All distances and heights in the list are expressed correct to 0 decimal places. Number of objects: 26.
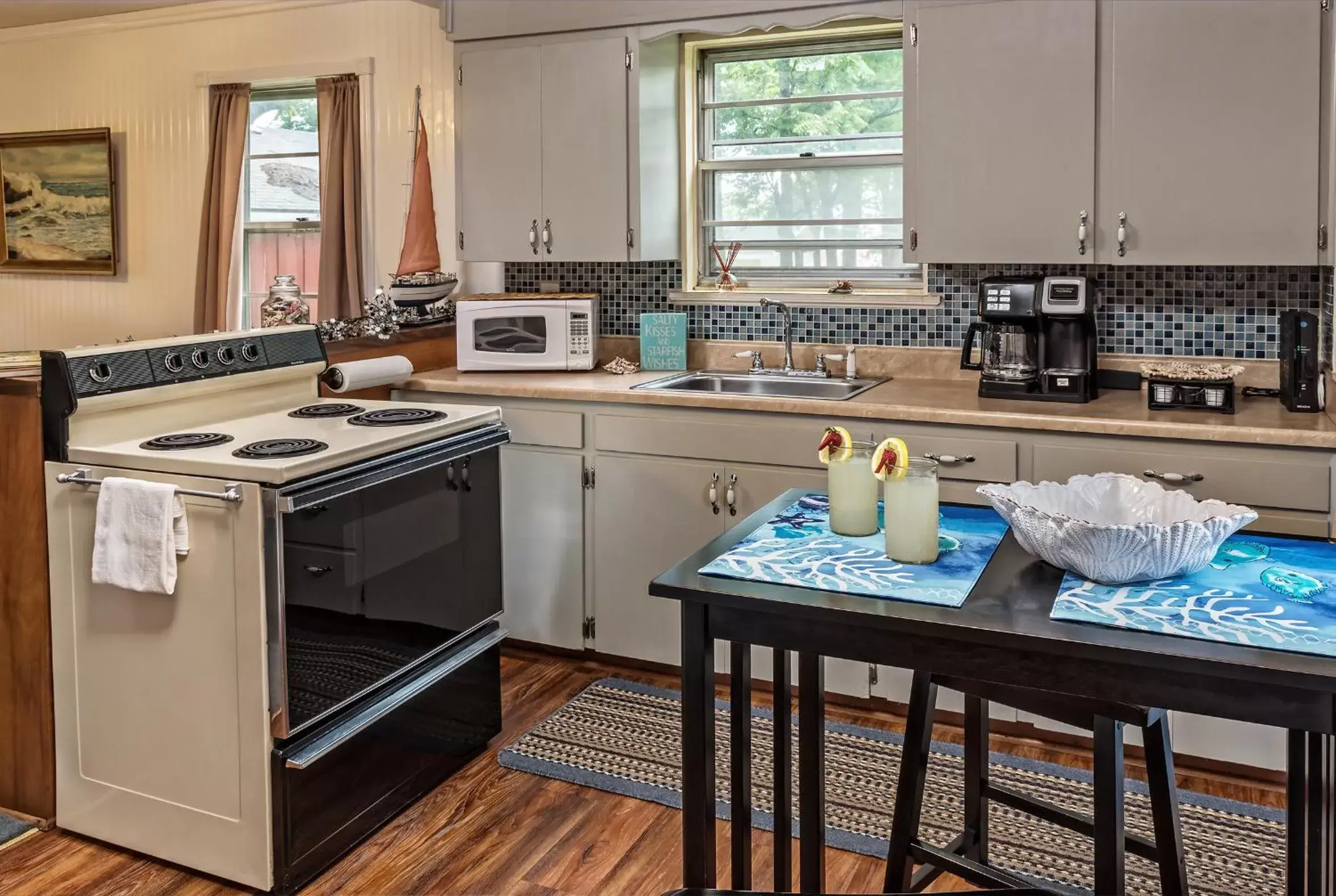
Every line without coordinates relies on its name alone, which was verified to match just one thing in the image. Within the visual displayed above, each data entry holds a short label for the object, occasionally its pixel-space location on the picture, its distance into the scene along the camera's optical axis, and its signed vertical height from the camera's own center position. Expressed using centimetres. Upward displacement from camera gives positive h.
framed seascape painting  541 +75
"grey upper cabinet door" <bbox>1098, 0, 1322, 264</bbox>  287 +56
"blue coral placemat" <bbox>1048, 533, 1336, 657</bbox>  138 -34
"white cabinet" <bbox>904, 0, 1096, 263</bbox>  310 +62
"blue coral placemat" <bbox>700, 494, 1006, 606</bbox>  160 -32
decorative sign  399 +5
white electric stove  232 -59
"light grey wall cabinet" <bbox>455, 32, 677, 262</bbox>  376 +69
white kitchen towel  234 -38
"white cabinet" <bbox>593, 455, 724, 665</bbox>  343 -58
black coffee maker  314 +2
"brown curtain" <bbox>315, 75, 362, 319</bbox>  468 +67
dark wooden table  133 -41
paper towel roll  327 -6
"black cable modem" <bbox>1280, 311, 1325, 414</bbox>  289 -5
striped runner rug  248 -109
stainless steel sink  367 -12
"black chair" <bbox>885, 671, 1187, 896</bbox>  160 -73
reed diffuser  406 +29
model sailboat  416 +33
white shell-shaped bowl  154 -26
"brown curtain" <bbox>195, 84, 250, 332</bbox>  498 +74
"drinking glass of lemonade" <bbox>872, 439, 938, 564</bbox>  167 -23
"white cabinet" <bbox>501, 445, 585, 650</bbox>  362 -62
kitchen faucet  378 +6
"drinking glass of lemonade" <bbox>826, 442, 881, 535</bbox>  183 -23
